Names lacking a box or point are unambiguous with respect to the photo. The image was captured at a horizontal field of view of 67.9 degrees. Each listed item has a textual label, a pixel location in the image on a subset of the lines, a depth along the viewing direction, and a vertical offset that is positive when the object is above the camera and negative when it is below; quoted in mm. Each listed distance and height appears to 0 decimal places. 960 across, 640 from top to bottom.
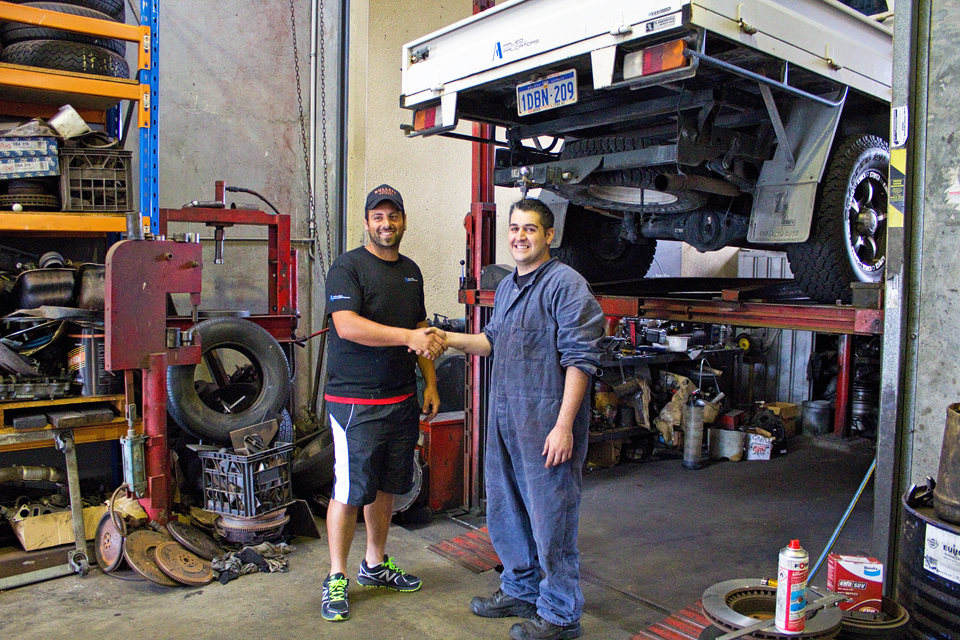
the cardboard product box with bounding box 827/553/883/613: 2004 -844
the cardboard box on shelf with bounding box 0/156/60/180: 3843 +604
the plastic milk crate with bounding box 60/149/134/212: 4016 +563
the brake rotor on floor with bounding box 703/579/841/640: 1777 -875
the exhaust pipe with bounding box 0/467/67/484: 3725 -1047
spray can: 1757 -769
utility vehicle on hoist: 2873 +863
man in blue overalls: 2732 -543
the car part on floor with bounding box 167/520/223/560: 3619 -1350
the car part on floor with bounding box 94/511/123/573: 3475 -1321
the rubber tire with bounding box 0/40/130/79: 3916 +1237
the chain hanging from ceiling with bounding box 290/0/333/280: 6262 +910
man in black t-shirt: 3092 -460
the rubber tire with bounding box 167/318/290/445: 4090 -636
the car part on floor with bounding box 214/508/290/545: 3762 -1323
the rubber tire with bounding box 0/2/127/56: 3963 +1384
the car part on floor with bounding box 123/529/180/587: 3342 -1327
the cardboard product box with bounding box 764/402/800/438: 7458 -1377
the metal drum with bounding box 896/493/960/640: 1829 -786
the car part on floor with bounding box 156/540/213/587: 3385 -1388
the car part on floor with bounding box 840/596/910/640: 1827 -887
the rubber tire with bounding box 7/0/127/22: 4105 +1593
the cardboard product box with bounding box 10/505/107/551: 3553 -1276
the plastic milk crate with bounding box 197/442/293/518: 3754 -1086
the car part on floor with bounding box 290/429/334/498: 4512 -1225
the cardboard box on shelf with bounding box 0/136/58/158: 3840 +714
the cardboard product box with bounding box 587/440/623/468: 6293 -1525
